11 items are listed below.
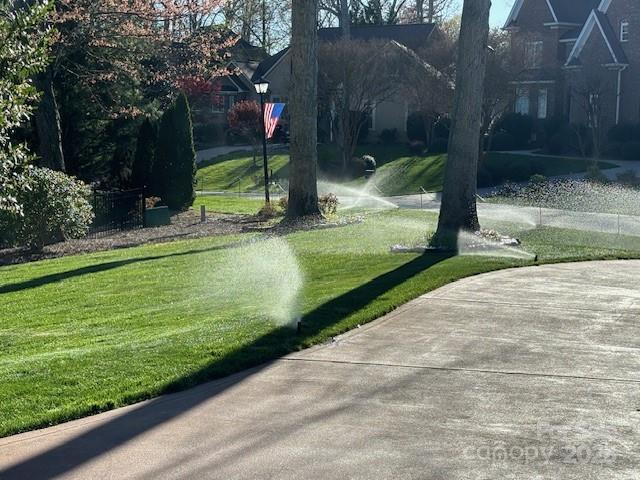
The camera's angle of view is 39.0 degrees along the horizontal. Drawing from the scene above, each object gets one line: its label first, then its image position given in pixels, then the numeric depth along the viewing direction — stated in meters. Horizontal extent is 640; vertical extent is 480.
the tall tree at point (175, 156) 27.69
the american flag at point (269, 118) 28.77
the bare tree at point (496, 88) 36.22
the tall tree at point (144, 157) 27.75
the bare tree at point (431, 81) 39.56
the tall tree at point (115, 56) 22.11
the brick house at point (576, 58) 41.78
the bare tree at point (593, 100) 40.00
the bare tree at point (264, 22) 63.25
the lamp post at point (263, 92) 26.39
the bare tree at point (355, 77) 42.62
